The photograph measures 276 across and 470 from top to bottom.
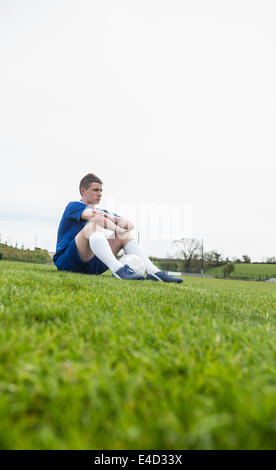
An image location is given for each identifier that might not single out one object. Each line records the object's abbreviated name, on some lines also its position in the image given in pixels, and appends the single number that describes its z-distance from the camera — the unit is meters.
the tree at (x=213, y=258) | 59.91
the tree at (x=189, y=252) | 58.28
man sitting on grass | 3.98
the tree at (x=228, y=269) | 53.25
